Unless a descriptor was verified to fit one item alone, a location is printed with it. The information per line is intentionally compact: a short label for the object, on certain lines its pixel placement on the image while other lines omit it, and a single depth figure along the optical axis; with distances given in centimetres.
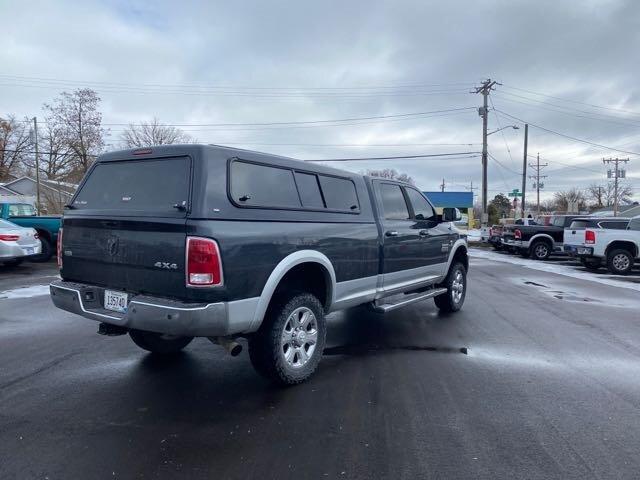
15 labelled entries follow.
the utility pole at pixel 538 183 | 6664
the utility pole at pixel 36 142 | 3468
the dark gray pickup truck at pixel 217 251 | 342
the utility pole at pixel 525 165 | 3528
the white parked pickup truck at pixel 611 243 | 1393
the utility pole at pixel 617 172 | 6759
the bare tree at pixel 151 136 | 4706
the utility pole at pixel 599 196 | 9468
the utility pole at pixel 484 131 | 2970
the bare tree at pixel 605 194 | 9228
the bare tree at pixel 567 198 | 9511
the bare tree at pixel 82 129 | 4022
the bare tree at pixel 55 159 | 4221
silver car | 1126
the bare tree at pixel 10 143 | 5512
